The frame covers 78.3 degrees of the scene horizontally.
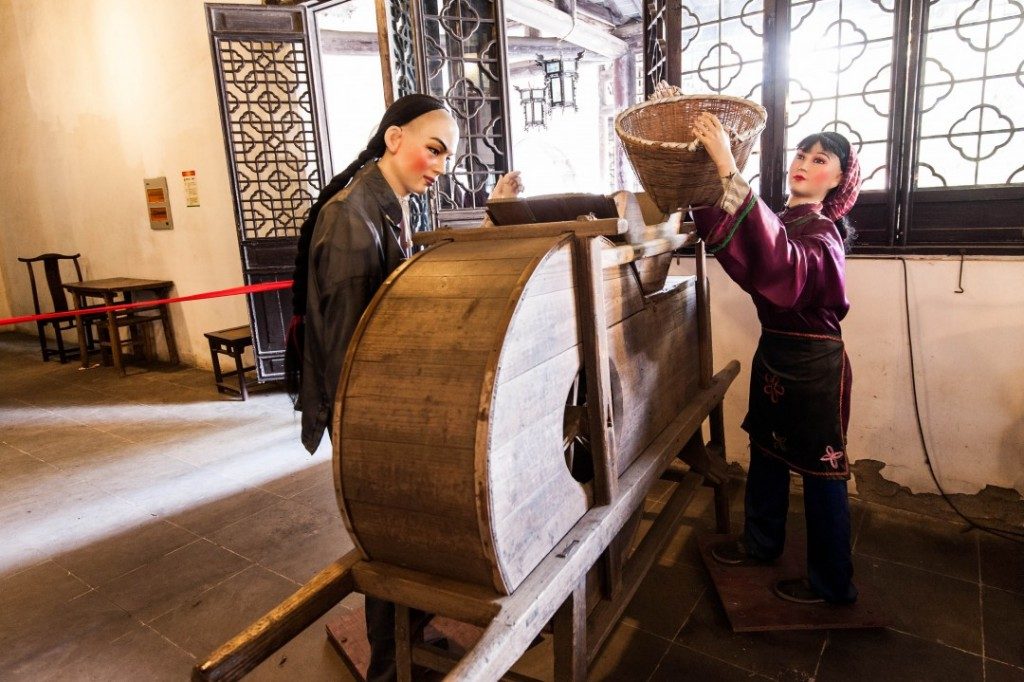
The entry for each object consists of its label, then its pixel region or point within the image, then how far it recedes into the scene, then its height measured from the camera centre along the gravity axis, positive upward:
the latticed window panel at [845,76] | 3.26 +0.59
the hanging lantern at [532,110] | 9.20 +1.50
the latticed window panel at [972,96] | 2.98 +0.41
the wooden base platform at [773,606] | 2.51 -1.68
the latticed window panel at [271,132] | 5.98 +0.91
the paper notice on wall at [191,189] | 6.83 +0.46
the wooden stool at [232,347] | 6.06 -1.14
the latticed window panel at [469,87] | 4.84 +0.98
